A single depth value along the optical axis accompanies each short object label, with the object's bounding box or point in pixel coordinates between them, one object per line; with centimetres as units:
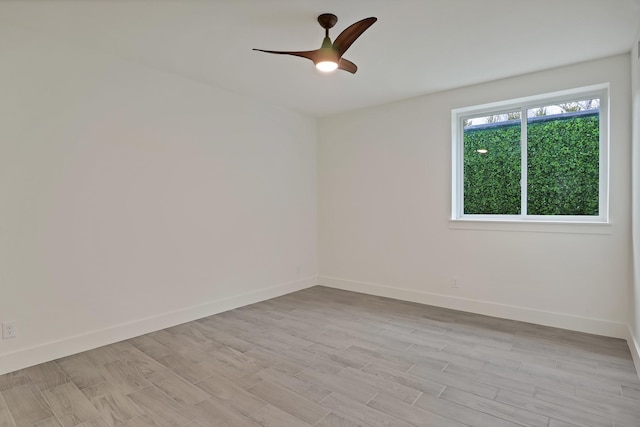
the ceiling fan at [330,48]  223
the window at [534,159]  326
